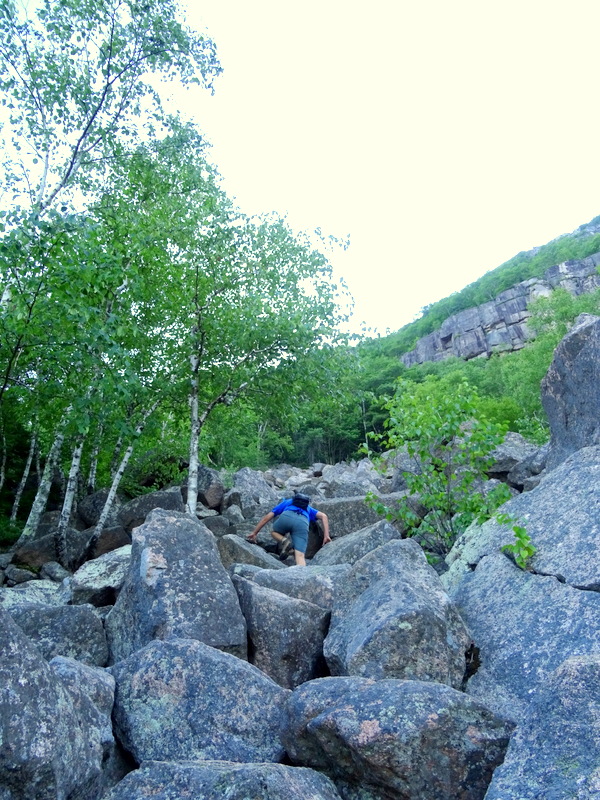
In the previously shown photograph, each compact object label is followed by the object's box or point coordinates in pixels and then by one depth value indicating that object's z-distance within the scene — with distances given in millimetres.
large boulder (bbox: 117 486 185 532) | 14388
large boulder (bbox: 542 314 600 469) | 7363
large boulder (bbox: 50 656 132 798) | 3600
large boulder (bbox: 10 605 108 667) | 5523
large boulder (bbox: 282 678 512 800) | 3207
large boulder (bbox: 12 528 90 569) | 13117
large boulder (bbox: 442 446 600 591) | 4887
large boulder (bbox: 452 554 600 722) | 4133
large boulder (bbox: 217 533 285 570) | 8867
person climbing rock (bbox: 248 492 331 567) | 9766
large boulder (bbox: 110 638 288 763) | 3818
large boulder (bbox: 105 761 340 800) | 2791
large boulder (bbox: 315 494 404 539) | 11344
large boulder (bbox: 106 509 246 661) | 5352
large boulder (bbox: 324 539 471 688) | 4441
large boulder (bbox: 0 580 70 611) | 7778
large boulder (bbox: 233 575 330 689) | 5309
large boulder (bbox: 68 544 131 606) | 7633
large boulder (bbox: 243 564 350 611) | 6020
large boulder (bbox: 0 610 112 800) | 2938
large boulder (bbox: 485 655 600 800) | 2830
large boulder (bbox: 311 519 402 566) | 8289
